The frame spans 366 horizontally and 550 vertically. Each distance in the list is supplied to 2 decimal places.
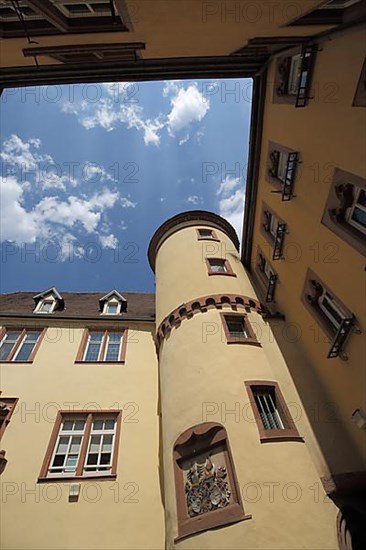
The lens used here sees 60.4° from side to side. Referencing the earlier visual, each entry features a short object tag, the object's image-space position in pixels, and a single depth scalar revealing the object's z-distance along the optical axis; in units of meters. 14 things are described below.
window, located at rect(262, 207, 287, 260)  12.60
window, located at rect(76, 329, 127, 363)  14.06
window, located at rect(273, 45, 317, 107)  9.52
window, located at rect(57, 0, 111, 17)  7.70
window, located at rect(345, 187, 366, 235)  8.15
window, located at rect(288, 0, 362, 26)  7.79
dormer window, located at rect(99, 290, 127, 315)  17.69
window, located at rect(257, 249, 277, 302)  14.08
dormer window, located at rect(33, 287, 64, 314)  17.16
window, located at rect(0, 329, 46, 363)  13.65
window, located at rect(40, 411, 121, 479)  10.07
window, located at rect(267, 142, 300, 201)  10.98
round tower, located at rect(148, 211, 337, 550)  7.01
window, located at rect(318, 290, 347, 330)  9.54
